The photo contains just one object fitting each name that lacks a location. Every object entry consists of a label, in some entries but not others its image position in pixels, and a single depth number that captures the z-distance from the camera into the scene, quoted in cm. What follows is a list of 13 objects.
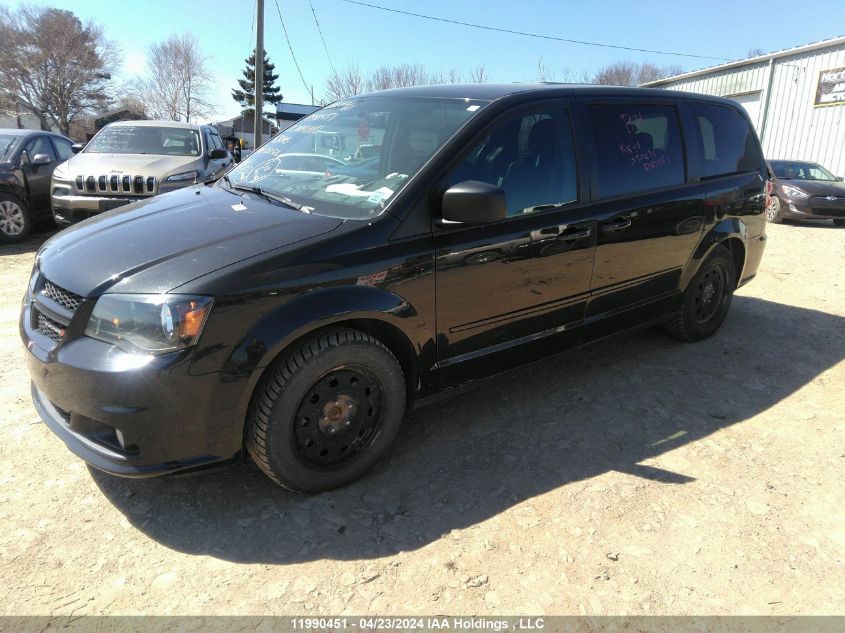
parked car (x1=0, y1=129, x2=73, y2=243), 814
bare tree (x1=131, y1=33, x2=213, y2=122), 5512
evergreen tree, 6719
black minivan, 225
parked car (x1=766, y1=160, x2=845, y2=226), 1249
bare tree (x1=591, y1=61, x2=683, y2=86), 4697
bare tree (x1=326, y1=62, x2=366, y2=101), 4416
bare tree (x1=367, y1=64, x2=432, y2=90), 4085
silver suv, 751
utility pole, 1731
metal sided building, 1781
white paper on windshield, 279
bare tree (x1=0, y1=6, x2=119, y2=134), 4353
